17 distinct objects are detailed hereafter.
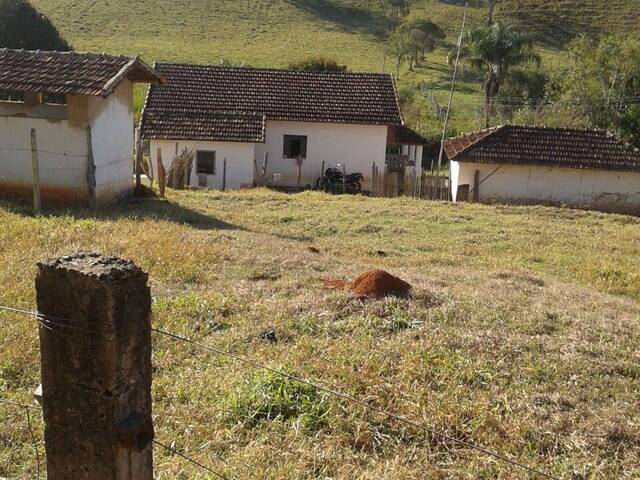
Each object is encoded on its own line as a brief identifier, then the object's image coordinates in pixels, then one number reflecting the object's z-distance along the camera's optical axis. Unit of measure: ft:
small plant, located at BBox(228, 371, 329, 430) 14.19
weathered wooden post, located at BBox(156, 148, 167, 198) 54.60
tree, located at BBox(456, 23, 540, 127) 114.01
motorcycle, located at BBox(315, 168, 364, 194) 77.05
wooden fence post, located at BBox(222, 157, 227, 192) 72.74
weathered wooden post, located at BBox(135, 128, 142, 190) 54.13
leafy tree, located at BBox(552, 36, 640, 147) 93.81
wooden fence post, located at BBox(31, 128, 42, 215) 39.29
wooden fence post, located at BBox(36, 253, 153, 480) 7.10
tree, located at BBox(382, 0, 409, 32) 206.66
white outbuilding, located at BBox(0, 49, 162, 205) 42.88
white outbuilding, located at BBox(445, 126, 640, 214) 70.79
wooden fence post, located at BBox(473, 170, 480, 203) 71.97
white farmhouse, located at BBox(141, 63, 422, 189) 74.23
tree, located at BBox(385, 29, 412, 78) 156.04
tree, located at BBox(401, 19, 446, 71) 161.56
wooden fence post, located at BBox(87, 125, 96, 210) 43.27
